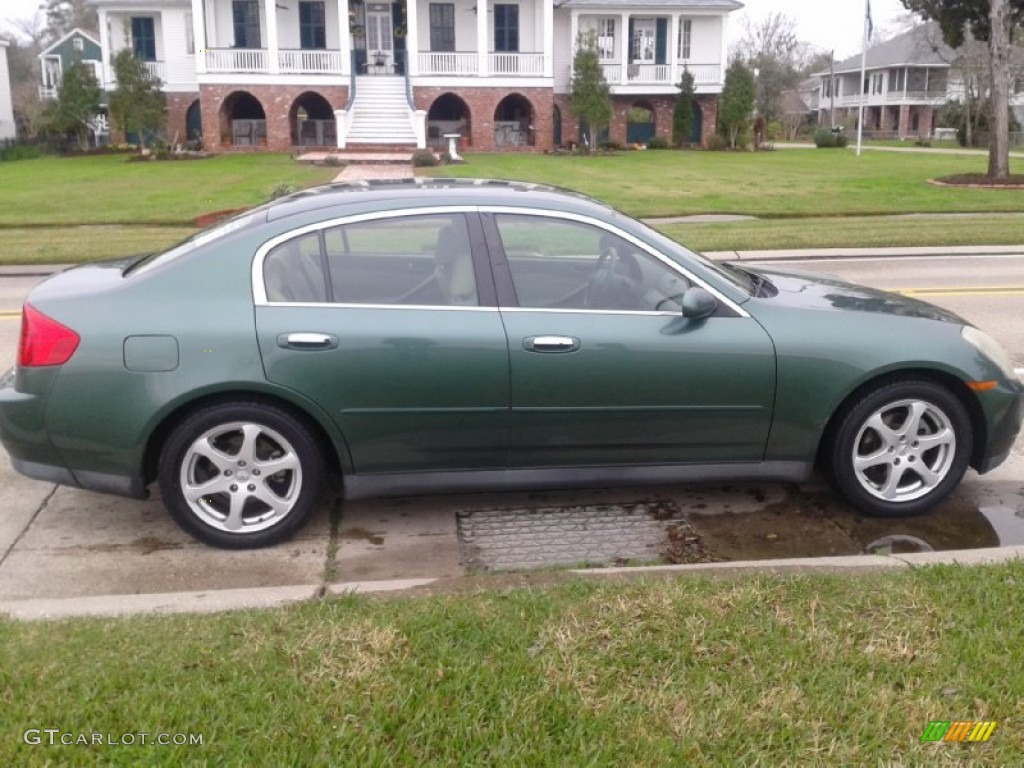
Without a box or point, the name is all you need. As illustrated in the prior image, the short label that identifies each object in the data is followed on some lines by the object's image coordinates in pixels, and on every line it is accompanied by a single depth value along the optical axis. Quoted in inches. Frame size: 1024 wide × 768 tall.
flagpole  1588.3
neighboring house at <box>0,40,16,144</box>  1943.9
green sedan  179.9
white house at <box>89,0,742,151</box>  1476.4
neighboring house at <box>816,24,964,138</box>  2699.3
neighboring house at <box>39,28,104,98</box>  2141.9
